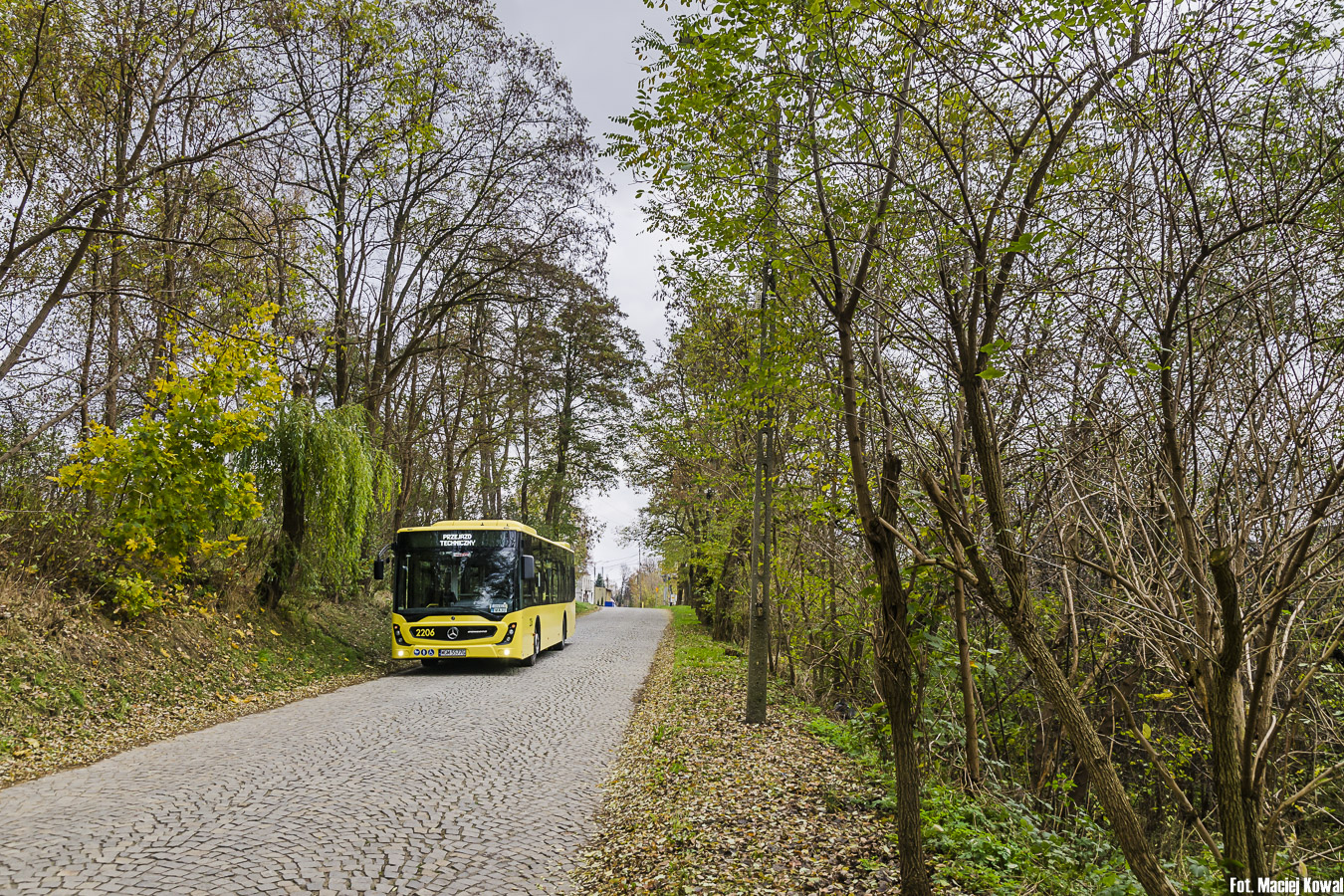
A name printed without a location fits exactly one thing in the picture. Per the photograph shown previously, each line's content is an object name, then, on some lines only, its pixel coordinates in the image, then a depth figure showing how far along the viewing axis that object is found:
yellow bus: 14.34
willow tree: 13.90
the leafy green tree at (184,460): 9.98
